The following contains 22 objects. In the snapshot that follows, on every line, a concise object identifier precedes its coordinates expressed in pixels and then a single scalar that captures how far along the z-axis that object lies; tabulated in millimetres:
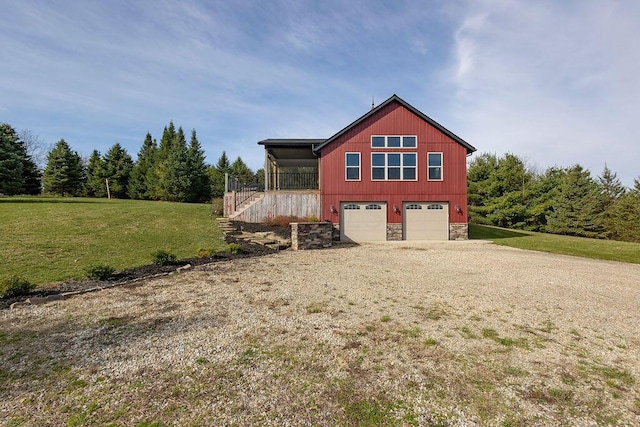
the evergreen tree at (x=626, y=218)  27062
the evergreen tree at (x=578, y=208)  29906
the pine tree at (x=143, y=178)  35750
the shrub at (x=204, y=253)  10008
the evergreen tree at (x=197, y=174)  35219
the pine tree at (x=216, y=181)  38009
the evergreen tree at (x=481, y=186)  32438
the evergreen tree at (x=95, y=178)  36594
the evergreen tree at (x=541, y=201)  32031
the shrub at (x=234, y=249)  11109
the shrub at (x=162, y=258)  8784
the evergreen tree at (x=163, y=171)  34281
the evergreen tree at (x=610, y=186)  32625
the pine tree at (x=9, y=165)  22484
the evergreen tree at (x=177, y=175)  34031
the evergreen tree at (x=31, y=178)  33250
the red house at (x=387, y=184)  17047
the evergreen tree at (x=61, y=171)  34594
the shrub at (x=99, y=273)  7250
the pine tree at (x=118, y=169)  36688
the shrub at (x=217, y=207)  19781
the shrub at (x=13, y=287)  5879
